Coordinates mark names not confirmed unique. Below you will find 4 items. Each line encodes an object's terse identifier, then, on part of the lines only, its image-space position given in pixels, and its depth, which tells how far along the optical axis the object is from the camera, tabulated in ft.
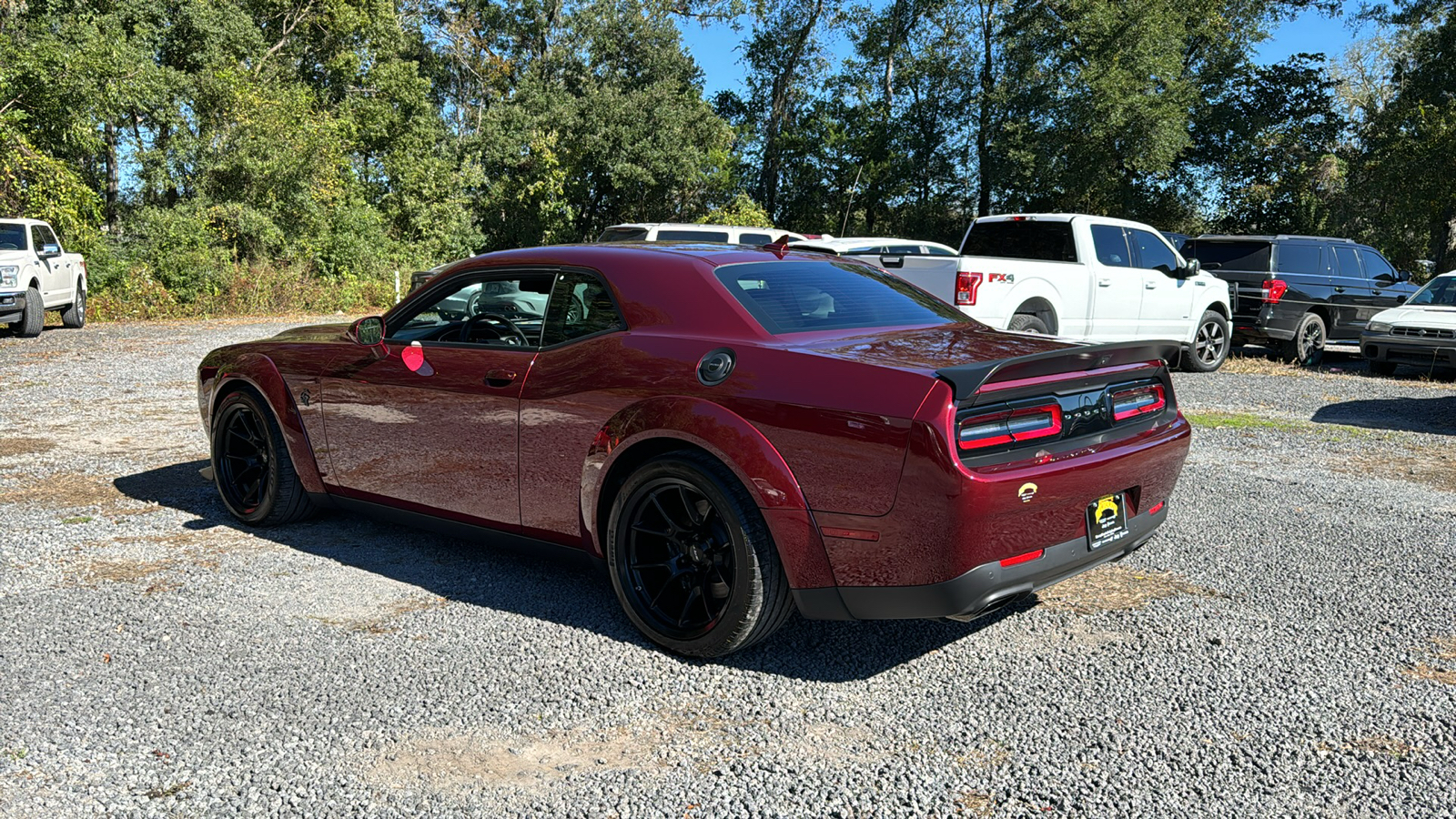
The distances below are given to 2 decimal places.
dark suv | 51.01
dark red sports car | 11.09
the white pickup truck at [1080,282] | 34.99
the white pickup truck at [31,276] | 55.52
